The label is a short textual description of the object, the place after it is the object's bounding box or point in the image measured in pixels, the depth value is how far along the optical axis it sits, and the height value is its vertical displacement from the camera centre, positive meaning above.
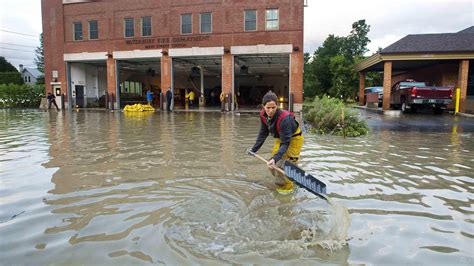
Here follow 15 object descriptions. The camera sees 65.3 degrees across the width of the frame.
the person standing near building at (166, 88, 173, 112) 29.09 -0.04
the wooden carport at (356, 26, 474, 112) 22.47 +2.61
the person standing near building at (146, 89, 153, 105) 31.36 +0.17
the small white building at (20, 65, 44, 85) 77.69 +4.92
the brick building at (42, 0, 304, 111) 27.25 +4.56
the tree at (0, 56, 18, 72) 68.19 +6.10
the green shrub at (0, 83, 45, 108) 35.81 +0.23
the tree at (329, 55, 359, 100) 42.47 +2.36
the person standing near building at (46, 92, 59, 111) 31.12 -0.05
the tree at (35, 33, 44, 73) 91.26 +10.37
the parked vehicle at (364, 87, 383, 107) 28.54 +0.67
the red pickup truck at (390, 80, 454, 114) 20.11 +0.09
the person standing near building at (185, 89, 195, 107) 36.07 +0.10
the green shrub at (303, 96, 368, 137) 12.70 -0.85
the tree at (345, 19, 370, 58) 72.68 +11.92
